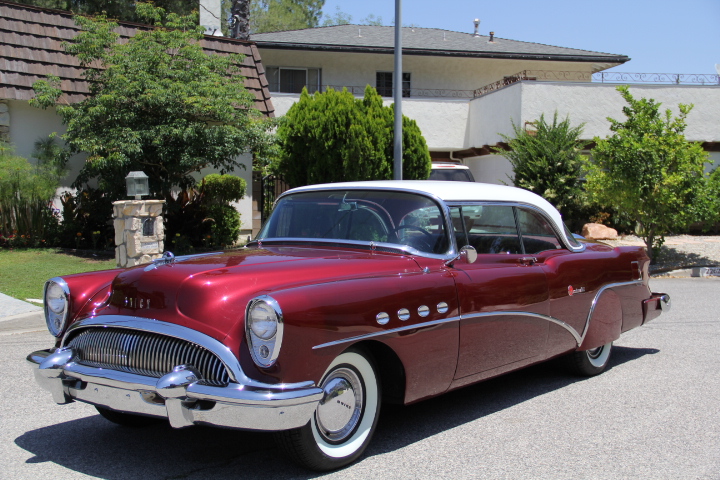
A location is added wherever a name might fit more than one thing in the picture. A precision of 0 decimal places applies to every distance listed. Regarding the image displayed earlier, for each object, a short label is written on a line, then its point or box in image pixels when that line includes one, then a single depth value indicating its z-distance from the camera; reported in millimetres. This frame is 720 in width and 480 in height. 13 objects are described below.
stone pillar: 10367
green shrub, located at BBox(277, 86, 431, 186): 15305
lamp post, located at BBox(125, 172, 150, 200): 9875
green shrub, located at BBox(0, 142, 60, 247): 13000
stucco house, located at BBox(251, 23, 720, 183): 19797
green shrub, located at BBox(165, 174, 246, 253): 13758
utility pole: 12648
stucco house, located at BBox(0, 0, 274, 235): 13656
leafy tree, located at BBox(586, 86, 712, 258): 13484
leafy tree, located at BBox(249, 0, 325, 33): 53531
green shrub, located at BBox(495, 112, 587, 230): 17391
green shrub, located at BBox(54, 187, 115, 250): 13734
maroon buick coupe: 3436
